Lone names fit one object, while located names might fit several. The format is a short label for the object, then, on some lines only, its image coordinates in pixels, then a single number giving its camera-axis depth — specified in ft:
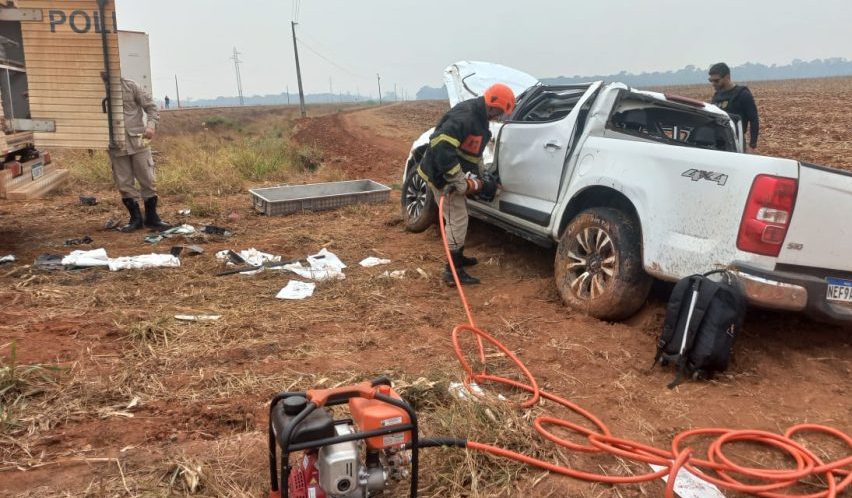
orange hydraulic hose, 8.01
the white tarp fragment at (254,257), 19.30
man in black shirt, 20.80
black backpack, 10.82
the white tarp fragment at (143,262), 18.21
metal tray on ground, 27.04
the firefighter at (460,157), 16.67
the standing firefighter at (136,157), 22.41
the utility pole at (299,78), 137.25
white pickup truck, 10.81
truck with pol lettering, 19.72
